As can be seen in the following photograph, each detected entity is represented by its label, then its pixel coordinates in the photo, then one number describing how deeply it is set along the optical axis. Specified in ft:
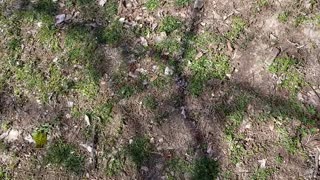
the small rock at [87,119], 13.48
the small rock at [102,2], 16.20
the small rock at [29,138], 13.23
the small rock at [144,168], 12.60
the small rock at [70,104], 13.87
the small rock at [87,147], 13.01
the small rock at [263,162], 12.55
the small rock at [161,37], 15.14
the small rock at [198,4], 15.83
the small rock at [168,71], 14.35
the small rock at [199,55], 14.65
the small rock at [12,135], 13.29
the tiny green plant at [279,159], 12.54
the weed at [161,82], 14.12
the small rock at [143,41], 15.10
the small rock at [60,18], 15.80
